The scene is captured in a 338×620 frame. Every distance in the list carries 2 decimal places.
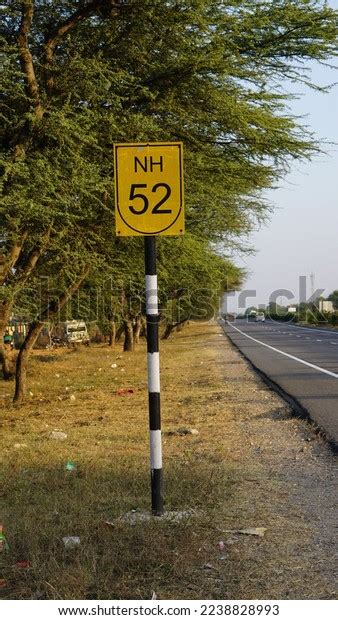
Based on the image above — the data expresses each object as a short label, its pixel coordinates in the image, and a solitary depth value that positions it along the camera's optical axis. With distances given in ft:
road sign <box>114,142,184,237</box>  19.48
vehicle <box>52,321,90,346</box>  163.12
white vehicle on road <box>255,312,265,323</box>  429.13
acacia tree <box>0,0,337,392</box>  30.45
